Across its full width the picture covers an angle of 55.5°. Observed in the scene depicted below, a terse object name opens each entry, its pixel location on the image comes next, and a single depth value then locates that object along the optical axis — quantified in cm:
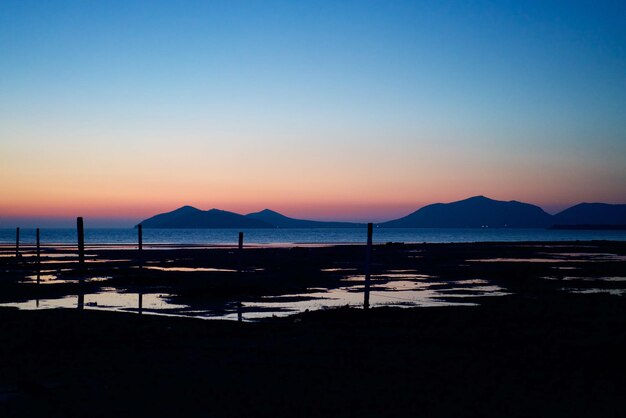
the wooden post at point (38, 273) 3281
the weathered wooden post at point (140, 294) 2086
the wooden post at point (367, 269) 1955
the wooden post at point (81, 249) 2859
